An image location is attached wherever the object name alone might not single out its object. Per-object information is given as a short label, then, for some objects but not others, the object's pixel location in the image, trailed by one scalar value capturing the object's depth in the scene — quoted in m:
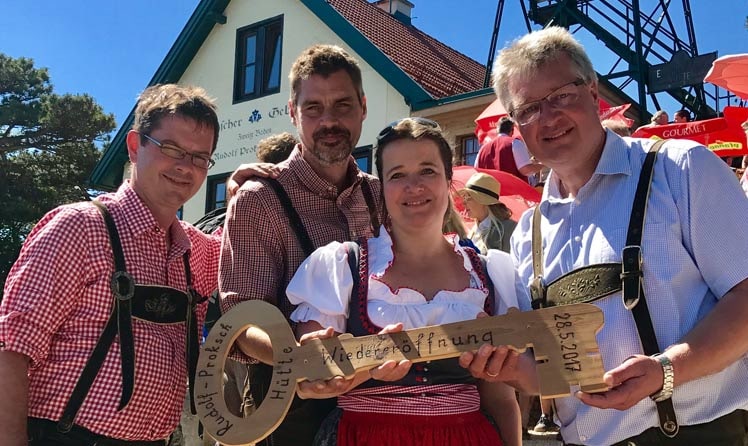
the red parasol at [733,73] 5.51
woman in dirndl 2.07
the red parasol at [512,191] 5.00
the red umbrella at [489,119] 7.04
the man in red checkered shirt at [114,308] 2.16
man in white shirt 1.72
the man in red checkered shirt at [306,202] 2.35
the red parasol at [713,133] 6.38
